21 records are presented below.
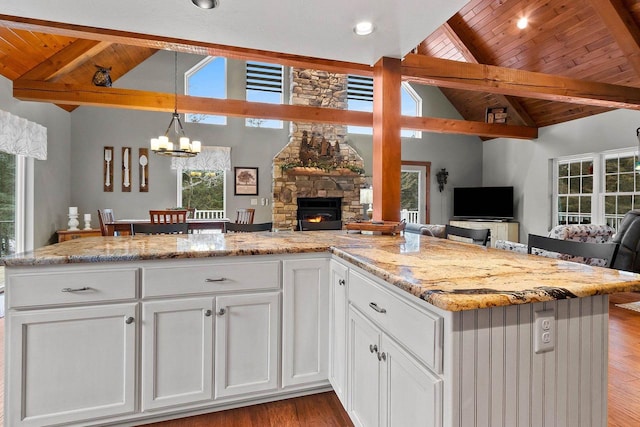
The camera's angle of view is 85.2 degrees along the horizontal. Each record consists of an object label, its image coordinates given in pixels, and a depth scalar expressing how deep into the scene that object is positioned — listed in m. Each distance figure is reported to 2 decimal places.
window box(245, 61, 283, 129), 7.25
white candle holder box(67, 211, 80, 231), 5.90
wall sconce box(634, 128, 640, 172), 5.50
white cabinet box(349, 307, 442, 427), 1.02
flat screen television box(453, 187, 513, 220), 7.82
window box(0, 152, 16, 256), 4.38
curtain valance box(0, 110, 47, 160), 4.12
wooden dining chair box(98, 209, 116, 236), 4.89
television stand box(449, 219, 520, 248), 7.65
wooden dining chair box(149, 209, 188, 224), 4.74
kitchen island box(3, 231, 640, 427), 0.97
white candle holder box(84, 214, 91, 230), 6.09
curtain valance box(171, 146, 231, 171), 6.78
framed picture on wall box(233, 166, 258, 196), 7.14
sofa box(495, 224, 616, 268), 3.87
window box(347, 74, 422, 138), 7.90
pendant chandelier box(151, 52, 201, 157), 4.50
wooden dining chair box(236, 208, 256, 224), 6.15
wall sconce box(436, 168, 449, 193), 8.48
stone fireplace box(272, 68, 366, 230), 7.09
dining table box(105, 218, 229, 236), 4.92
